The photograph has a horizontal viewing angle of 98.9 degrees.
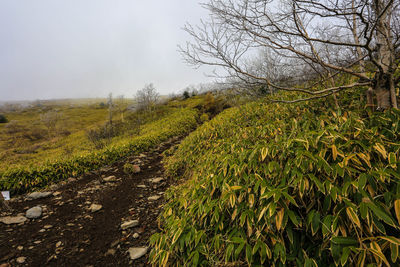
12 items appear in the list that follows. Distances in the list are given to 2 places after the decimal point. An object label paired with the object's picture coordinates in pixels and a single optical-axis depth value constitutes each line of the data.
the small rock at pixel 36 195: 4.59
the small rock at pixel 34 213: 3.66
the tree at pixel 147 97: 24.27
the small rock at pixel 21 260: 2.53
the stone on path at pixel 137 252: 2.54
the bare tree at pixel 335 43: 2.00
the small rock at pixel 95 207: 3.91
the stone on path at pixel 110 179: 5.48
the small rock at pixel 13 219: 3.46
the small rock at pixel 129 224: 3.24
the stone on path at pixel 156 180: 5.28
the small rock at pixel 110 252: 2.63
